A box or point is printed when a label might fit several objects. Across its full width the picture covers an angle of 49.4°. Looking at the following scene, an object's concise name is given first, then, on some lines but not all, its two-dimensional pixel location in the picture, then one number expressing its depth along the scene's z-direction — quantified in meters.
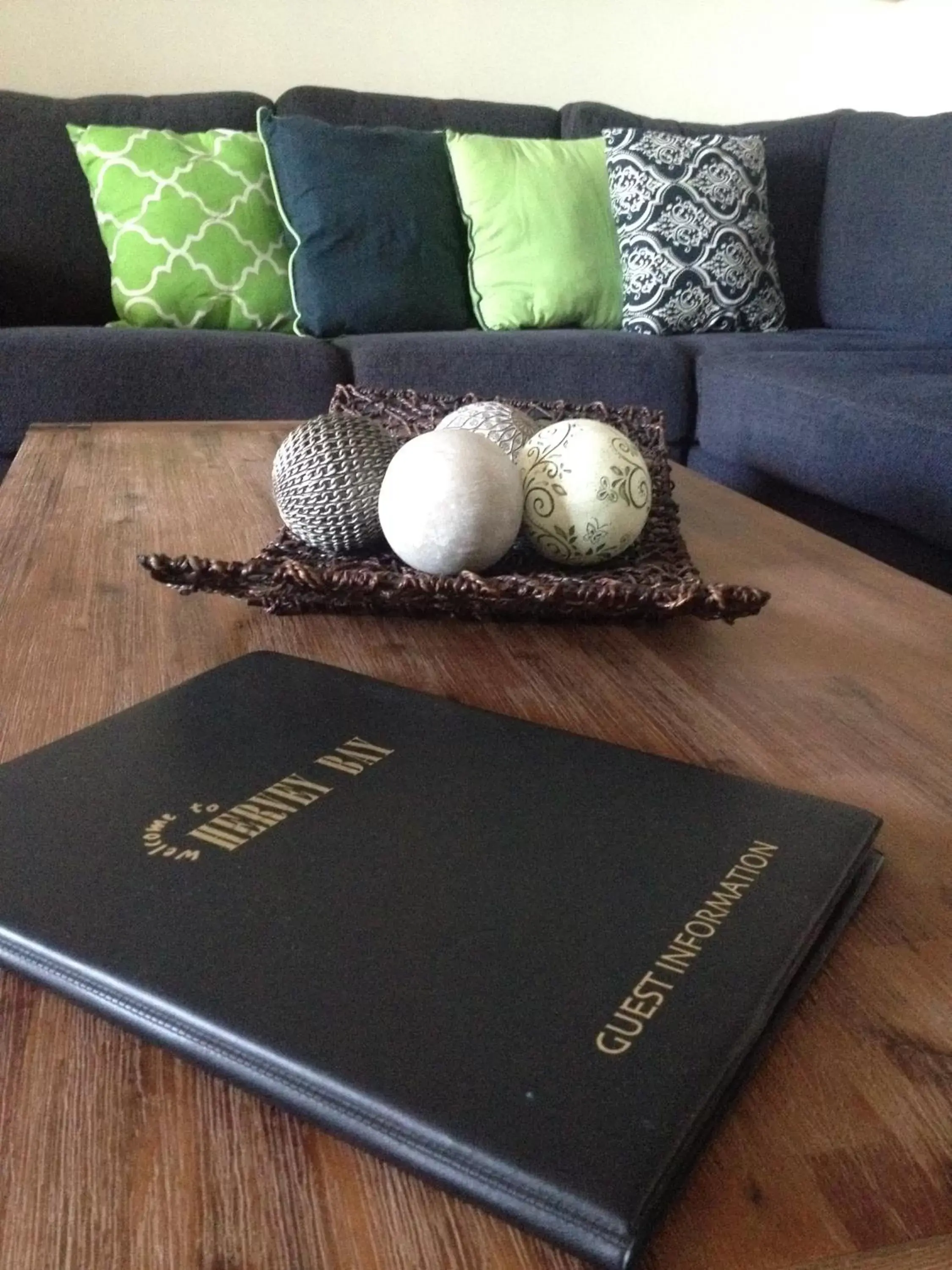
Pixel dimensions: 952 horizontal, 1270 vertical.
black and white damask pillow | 2.29
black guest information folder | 0.29
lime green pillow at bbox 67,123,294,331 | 2.12
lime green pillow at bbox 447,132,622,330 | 2.29
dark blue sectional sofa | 1.56
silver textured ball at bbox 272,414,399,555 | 0.74
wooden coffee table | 0.28
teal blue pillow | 2.17
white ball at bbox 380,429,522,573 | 0.68
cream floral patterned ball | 0.73
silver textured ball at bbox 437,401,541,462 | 0.83
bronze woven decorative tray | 0.67
